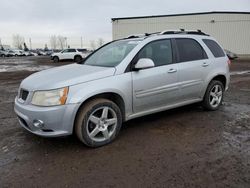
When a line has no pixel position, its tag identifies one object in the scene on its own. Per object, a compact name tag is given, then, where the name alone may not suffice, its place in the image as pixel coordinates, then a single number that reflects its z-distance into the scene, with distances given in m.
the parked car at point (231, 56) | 25.29
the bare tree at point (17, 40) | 95.49
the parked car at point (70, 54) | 24.56
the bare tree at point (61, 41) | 90.93
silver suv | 2.87
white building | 30.20
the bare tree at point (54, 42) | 94.37
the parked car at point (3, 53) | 44.77
